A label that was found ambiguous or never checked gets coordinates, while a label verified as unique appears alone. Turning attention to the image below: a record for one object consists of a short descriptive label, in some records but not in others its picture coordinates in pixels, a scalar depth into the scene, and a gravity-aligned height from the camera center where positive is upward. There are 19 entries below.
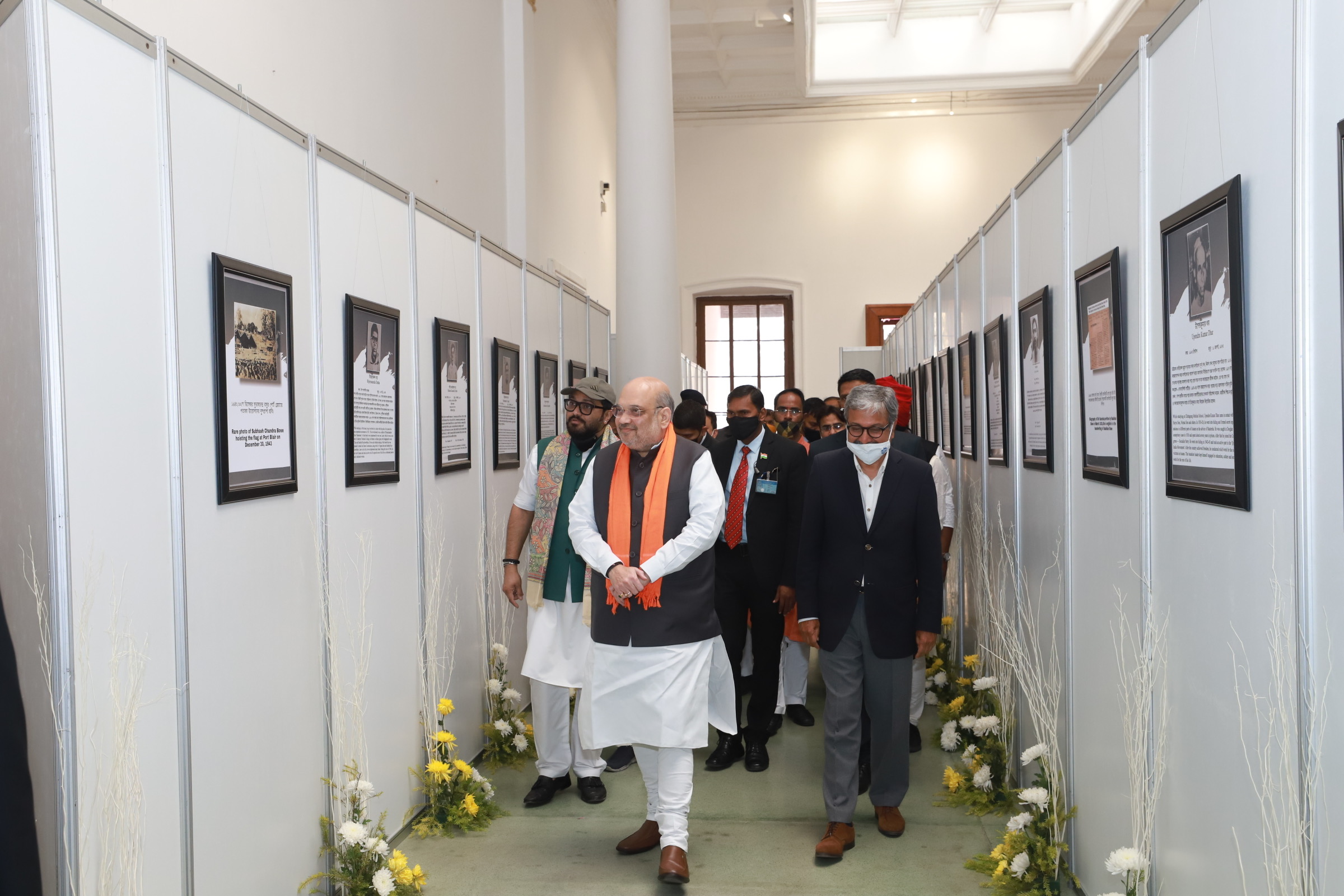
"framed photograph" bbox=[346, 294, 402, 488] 3.52 +0.14
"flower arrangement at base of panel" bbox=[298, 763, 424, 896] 3.16 -1.28
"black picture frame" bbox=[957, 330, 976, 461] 5.28 +0.15
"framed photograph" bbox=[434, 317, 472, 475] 4.34 +0.16
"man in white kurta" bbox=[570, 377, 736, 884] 3.46 -0.58
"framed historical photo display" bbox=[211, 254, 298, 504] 2.71 +0.15
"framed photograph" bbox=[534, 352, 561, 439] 5.96 +0.20
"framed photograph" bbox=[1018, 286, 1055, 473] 3.52 +0.12
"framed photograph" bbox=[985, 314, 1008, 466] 4.29 +0.12
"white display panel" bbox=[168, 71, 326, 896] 2.60 -0.36
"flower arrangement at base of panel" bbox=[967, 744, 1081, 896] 3.26 -1.34
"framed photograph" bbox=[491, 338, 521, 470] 5.12 +0.14
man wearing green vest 4.19 -0.60
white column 8.24 +1.75
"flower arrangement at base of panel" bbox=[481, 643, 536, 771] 4.86 -1.36
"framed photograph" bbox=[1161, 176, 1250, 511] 2.01 +0.13
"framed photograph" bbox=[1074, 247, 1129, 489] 2.70 +0.13
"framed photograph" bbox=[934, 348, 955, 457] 6.37 +0.11
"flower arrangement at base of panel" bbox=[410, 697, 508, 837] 3.96 -1.38
